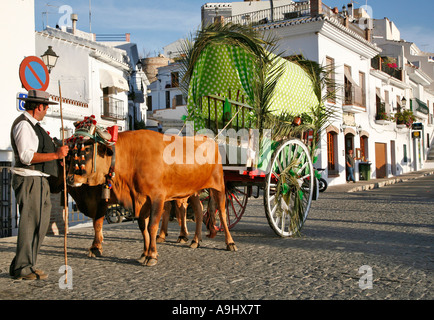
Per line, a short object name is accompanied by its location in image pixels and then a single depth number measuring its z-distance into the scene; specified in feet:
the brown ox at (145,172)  15.48
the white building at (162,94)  123.59
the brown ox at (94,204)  17.85
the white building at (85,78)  67.41
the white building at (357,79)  63.26
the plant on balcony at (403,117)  96.22
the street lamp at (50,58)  38.22
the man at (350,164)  68.74
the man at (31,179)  13.55
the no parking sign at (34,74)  23.88
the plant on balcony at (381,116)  84.57
